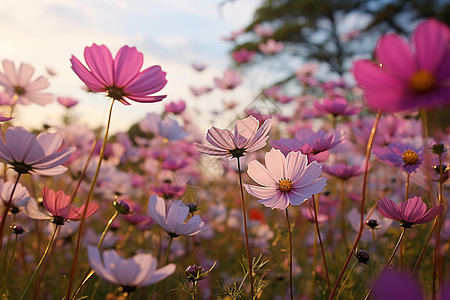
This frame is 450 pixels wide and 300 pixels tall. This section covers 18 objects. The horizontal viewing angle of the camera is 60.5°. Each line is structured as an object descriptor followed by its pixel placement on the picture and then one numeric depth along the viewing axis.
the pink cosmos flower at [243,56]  2.64
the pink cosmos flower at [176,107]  1.44
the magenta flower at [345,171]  0.84
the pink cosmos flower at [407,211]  0.53
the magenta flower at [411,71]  0.34
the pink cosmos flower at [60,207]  0.55
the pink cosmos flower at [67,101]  1.34
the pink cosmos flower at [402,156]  0.68
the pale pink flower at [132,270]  0.40
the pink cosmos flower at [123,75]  0.54
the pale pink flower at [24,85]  0.89
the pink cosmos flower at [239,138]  0.57
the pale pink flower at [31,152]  0.50
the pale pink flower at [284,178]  0.56
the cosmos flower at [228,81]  2.19
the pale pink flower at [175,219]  0.57
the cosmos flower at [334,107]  1.02
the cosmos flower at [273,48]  3.03
